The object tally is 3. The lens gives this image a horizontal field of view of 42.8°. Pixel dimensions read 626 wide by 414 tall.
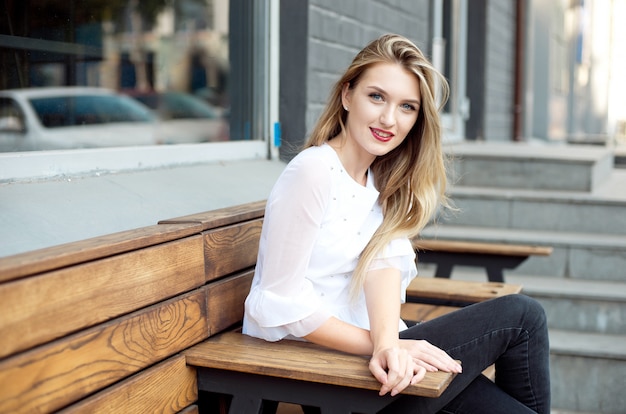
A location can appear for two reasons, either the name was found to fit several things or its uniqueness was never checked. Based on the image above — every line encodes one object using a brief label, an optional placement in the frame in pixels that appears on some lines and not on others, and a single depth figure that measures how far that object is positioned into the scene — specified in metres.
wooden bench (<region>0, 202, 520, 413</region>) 1.48
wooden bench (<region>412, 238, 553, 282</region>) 3.46
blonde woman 2.03
